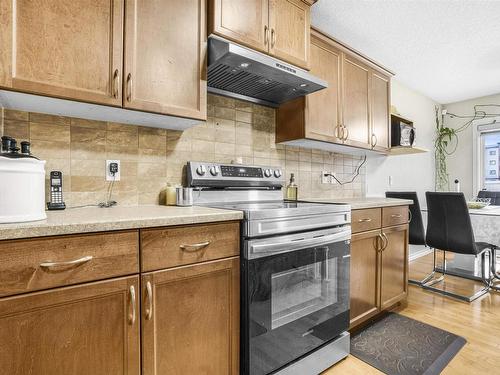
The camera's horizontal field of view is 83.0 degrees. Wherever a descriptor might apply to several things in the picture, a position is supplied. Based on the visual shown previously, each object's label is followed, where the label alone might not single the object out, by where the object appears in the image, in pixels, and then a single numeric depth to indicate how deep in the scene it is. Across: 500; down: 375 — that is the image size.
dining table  2.80
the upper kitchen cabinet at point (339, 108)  2.09
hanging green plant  4.57
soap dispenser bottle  2.28
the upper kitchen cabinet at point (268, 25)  1.50
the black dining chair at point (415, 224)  2.97
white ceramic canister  0.88
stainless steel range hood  1.46
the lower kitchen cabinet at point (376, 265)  1.94
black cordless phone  1.32
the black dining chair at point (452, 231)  2.60
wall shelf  2.88
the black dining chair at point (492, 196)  3.77
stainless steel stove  1.30
